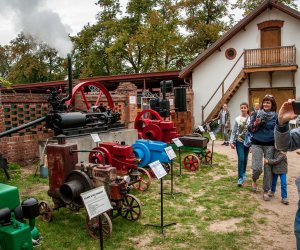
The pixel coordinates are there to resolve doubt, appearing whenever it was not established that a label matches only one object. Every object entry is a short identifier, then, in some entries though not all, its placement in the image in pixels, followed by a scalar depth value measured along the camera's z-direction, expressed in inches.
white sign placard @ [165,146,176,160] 174.1
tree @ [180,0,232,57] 825.9
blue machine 220.1
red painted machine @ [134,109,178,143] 258.1
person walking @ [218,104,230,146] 391.3
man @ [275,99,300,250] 73.8
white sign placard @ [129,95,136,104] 339.3
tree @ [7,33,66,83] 1108.6
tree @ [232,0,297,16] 815.8
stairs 511.9
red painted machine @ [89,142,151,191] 187.5
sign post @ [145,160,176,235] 137.5
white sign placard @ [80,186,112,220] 94.4
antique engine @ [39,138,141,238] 134.1
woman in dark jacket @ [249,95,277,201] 167.6
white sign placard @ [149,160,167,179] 140.4
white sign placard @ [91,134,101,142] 203.0
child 169.4
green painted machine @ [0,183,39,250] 71.8
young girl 197.8
